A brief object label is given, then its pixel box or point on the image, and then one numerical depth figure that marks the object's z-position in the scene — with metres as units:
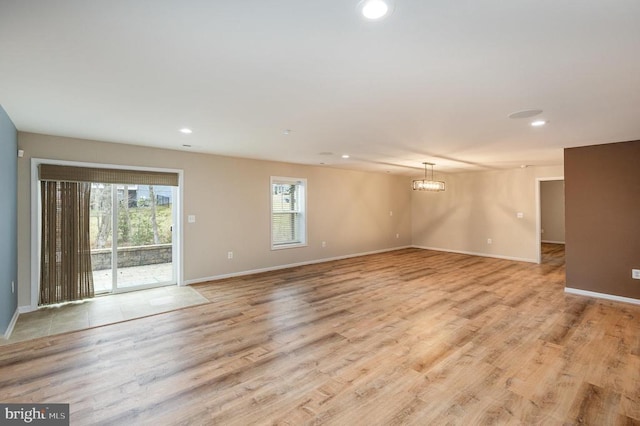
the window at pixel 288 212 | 6.67
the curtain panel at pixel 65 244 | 4.14
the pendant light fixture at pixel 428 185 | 6.85
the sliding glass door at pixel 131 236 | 4.66
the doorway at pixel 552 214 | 9.91
